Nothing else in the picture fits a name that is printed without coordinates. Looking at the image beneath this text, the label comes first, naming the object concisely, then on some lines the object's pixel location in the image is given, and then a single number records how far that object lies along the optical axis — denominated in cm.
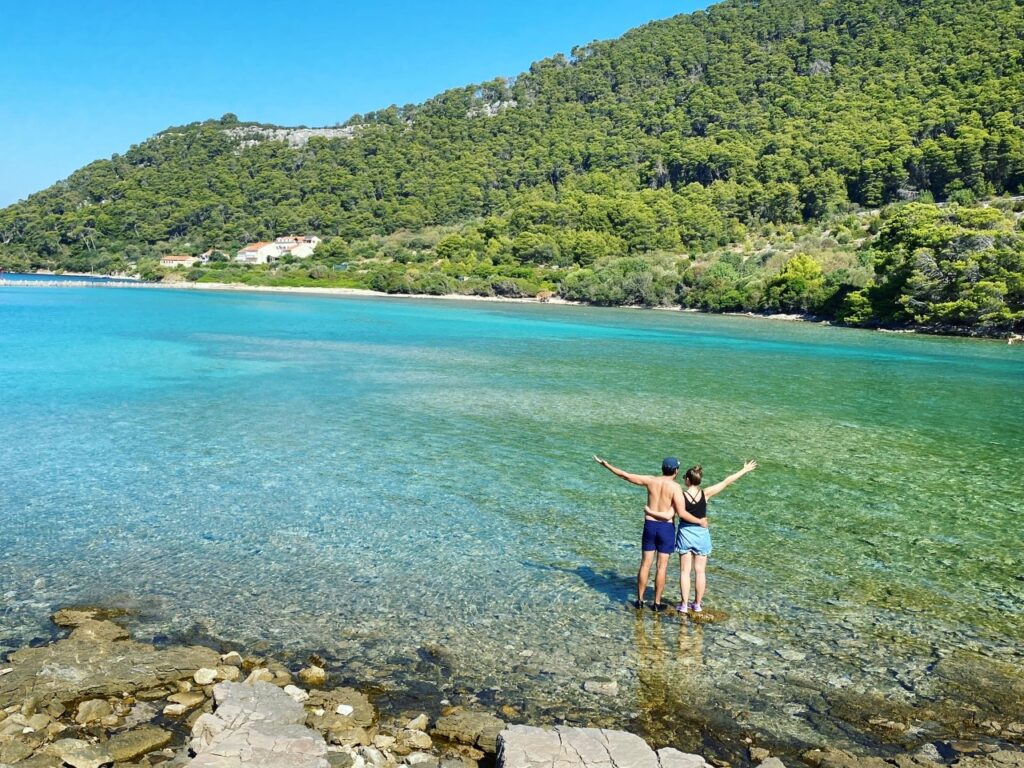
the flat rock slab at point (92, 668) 693
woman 885
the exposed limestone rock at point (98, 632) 801
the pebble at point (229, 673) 732
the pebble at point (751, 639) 857
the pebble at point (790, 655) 823
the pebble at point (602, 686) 739
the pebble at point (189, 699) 684
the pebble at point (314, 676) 737
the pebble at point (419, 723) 663
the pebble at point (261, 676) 723
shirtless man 885
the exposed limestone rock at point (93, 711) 650
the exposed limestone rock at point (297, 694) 693
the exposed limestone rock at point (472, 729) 648
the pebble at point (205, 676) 721
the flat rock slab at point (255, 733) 580
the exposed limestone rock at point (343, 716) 639
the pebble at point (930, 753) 648
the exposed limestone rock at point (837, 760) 631
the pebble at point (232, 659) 765
